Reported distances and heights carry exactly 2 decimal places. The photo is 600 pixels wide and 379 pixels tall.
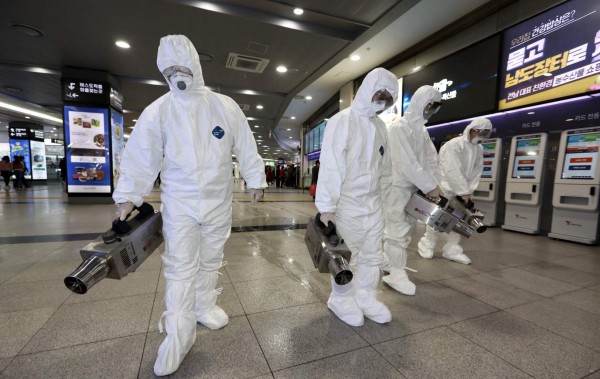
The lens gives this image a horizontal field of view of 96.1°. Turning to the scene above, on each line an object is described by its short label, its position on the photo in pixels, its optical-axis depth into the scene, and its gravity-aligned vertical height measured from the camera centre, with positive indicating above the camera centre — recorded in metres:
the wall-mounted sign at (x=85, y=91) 6.89 +1.87
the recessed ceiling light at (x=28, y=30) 4.85 +2.43
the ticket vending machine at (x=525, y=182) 4.24 -0.05
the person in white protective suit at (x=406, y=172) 2.17 +0.02
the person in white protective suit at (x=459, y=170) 3.12 +0.08
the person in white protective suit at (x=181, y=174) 1.38 -0.04
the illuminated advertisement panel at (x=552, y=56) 3.52 +1.80
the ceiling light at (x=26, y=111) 11.34 +2.33
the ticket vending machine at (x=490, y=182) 4.79 -0.08
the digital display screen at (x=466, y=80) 4.59 +1.80
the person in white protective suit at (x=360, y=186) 1.70 -0.08
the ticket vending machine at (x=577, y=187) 3.65 -0.09
